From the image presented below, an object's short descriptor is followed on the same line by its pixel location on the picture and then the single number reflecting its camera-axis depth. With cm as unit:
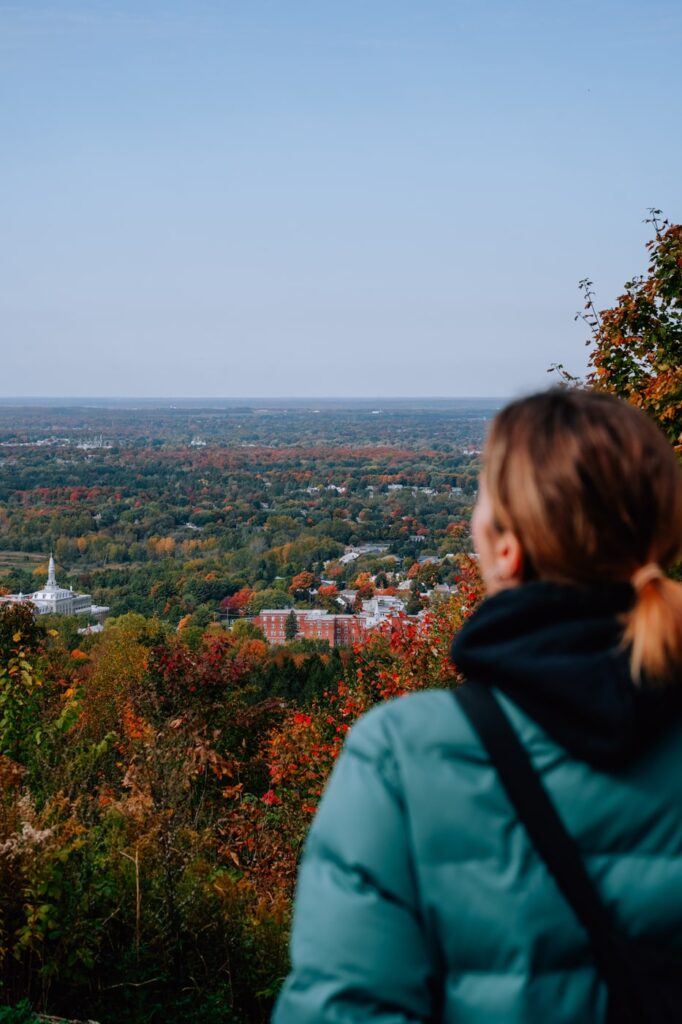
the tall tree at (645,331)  657
